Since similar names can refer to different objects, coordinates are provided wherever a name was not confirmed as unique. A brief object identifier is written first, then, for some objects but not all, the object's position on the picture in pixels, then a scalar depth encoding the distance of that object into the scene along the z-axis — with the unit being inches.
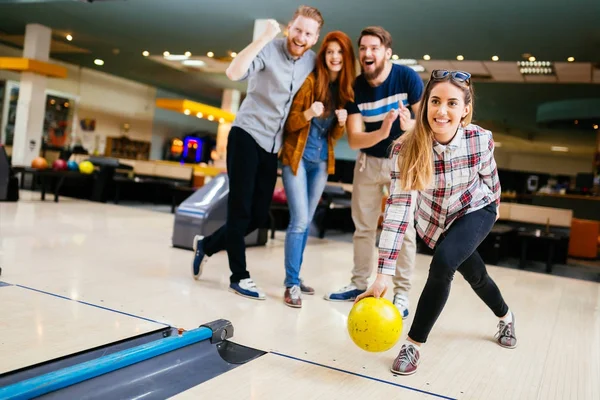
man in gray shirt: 106.7
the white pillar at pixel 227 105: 637.0
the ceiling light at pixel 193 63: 534.4
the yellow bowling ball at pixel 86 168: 335.3
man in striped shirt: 109.0
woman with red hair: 110.0
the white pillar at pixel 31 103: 472.1
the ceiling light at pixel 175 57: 514.5
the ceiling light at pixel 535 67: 400.6
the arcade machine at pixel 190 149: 794.2
